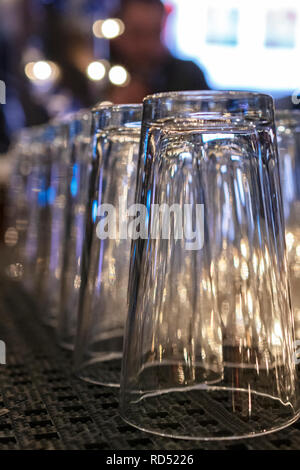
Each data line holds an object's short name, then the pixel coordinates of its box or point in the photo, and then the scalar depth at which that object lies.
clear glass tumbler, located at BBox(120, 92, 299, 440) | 0.35
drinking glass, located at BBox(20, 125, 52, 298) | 0.83
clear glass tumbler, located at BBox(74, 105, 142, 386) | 0.49
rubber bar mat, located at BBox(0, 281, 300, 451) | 0.31
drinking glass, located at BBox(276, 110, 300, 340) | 0.54
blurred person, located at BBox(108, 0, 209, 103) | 1.63
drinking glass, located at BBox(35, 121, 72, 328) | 0.70
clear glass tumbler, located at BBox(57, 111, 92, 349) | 0.58
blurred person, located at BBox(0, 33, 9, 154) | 2.06
